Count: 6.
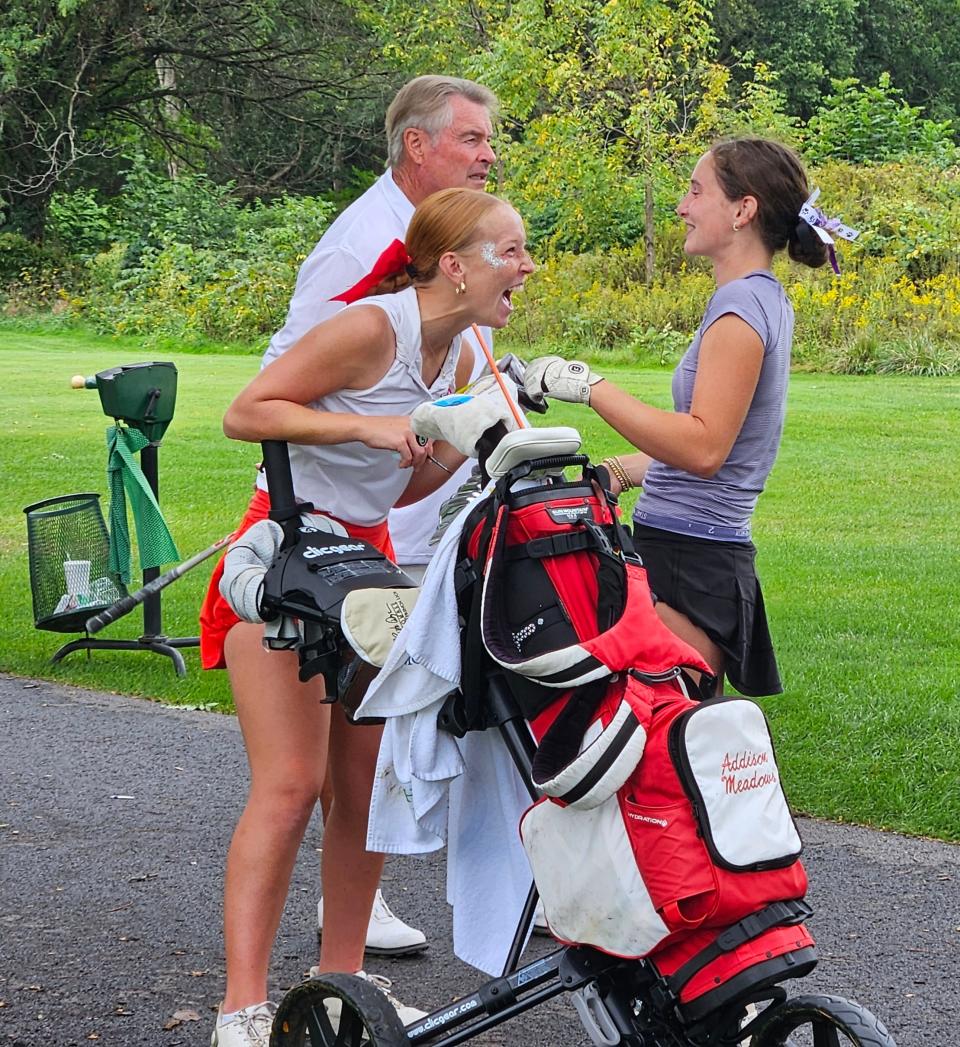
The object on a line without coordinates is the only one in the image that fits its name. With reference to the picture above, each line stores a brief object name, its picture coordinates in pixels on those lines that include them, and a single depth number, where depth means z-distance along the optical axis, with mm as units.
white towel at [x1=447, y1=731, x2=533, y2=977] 5910
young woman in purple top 6988
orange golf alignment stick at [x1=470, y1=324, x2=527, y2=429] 5684
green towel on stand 14562
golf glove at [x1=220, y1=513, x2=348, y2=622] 5996
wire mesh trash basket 14570
